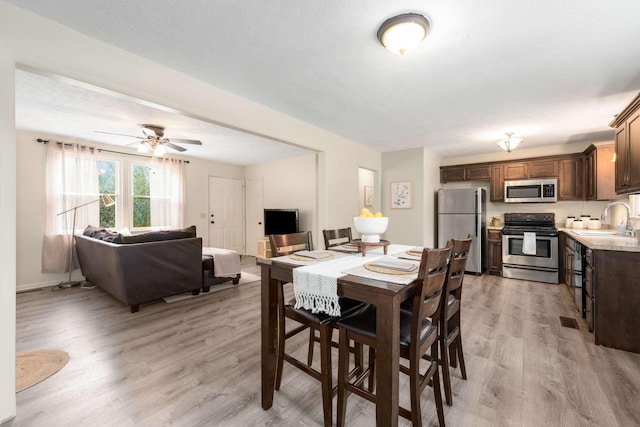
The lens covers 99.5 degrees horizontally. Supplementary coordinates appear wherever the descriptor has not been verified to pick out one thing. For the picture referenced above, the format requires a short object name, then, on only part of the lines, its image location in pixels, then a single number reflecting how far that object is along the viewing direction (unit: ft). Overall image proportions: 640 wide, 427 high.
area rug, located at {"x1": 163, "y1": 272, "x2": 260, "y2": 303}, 11.81
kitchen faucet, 9.89
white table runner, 4.43
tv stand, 19.54
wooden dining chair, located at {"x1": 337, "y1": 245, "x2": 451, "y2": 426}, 4.05
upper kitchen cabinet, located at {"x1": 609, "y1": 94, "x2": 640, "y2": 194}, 8.10
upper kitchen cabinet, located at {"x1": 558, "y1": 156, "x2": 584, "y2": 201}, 14.42
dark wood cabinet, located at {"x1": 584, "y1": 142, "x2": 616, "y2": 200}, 12.25
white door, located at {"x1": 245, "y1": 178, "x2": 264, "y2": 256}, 22.44
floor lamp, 13.55
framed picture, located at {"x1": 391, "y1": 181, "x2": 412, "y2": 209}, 16.33
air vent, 9.02
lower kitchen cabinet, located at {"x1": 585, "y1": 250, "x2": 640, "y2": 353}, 7.48
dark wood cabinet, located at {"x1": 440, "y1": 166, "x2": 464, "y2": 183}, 17.78
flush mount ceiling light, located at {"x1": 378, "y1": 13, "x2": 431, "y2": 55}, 5.19
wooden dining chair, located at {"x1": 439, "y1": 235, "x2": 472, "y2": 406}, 5.16
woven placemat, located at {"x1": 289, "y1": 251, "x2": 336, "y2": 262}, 5.64
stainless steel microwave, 14.89
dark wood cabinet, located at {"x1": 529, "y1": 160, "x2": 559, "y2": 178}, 14.94
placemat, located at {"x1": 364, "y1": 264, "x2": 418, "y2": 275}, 4.61
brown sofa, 10.10
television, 19.35
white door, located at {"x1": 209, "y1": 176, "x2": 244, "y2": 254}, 20.98
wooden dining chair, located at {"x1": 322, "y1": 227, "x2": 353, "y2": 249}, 7.75
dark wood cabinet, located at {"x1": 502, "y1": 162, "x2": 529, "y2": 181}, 15.65
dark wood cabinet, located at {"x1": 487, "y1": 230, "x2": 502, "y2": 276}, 15.57
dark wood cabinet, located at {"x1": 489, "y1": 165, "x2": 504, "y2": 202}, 16.34
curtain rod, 13.40
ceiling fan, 12.19
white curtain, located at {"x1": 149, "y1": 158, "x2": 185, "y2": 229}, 17.49
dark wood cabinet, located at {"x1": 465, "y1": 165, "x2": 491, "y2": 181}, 16.78
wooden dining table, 3.83
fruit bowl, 6.28
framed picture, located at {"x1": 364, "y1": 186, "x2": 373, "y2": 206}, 20.13
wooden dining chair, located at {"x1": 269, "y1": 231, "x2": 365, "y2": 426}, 4.65
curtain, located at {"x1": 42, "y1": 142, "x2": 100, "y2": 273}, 13.52
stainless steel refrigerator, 15.70
